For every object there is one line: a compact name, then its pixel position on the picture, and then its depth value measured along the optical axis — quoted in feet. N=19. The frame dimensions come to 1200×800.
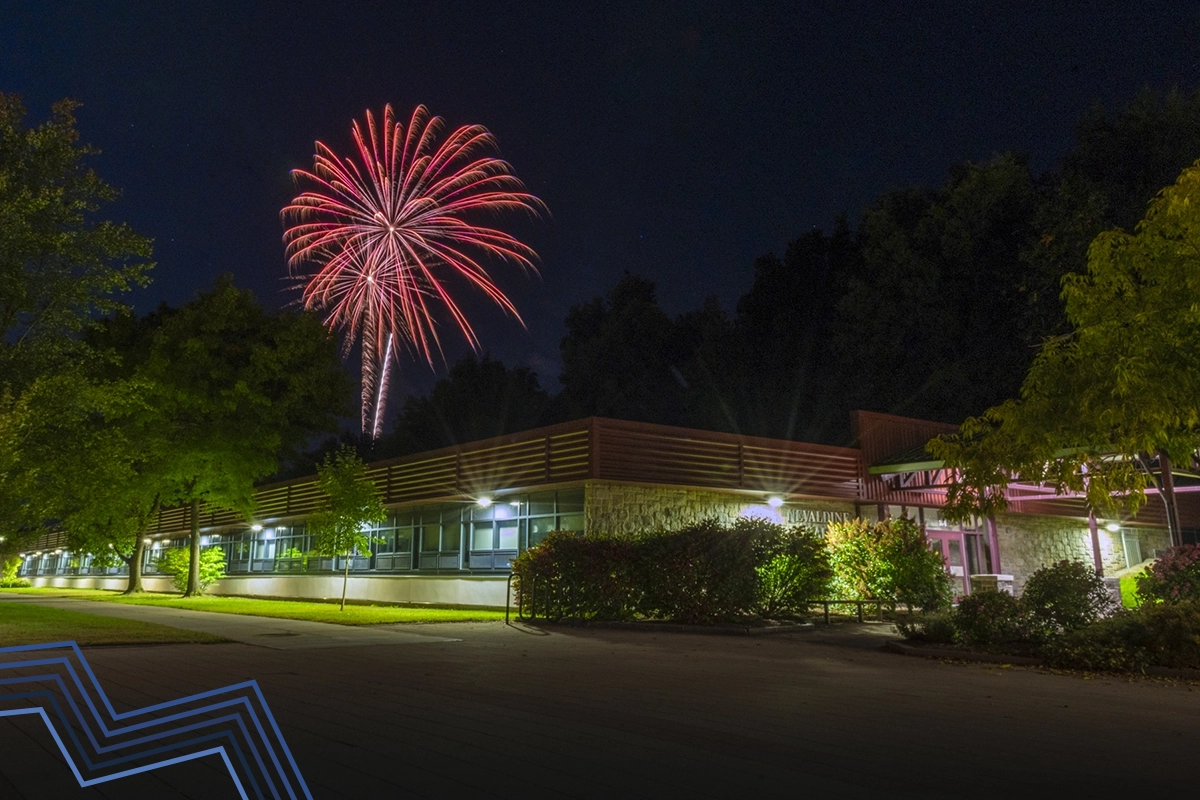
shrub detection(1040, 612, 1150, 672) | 32.09
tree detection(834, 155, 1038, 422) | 122.93
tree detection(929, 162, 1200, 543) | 36.60
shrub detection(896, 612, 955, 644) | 39.73
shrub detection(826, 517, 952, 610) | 60.54
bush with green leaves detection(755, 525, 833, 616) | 56.03
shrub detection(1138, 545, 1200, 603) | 37.78
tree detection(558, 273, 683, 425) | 169.48
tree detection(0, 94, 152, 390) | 63.67
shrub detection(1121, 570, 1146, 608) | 65.27
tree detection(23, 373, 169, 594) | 57.47
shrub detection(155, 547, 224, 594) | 115.14
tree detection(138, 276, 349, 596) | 98.84
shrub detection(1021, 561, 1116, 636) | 36.68
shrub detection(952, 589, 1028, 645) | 37.50
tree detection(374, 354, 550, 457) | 189.98
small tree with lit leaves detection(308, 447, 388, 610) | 73.97
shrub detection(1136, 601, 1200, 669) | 31.45
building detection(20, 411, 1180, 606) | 71.10
